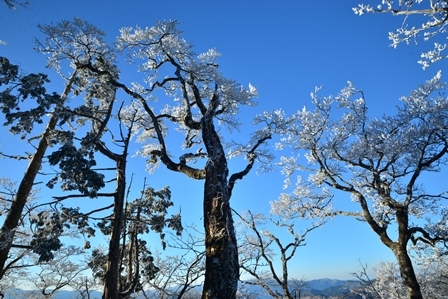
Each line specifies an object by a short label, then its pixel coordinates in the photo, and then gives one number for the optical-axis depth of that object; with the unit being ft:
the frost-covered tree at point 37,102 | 24.80
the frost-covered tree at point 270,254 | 36.88
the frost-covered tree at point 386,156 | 33.37
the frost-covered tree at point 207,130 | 15.07
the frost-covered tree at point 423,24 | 16.71
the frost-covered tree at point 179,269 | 21.90
